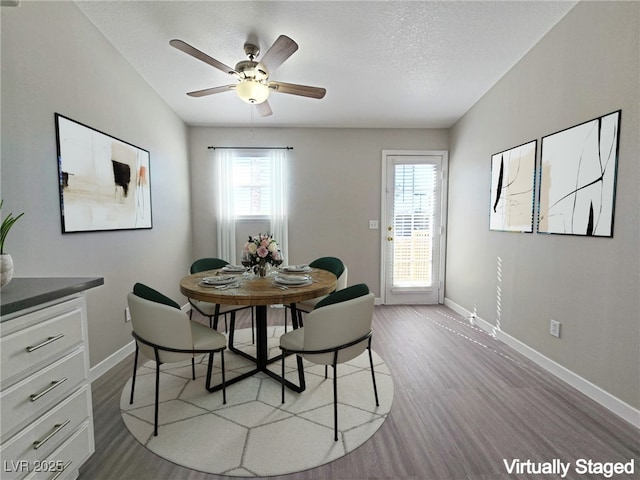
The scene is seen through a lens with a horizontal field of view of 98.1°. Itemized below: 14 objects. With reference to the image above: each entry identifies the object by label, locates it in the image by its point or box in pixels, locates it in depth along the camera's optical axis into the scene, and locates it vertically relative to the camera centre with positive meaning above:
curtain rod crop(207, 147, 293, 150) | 3.87 +1.02
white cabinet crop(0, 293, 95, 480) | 0.98 -0.68
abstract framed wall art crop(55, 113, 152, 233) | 1.87 +0.32
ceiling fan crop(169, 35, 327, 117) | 1.74 +1.06
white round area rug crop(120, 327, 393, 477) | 1.43 -1.21
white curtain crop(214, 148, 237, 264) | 3.84 +0.19
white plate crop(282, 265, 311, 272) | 2.36 -0.41
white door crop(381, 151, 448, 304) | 3.97 -0.05
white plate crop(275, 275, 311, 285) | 1.89 -0.41
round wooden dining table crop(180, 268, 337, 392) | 1.65 -0.44
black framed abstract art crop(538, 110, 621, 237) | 1.79 +0.33
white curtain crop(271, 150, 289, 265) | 3.86 +0.33
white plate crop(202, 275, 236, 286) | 1.88 -0.41
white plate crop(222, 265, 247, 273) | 2.36 -0.41
